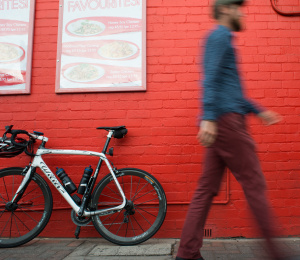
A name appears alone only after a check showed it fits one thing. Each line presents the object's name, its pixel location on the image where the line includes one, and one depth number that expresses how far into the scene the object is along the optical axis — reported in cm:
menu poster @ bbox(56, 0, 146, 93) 362
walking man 189
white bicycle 318
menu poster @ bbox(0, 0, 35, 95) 368
